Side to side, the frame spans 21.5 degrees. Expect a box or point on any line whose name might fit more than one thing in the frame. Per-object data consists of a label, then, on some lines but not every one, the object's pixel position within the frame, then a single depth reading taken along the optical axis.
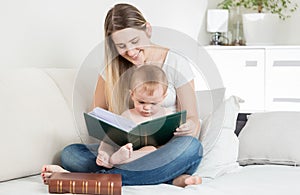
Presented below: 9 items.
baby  2.71
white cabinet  4.72
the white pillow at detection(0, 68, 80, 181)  2.77
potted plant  5.02
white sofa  2.64
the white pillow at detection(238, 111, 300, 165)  3.13
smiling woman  2.69
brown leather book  2.49
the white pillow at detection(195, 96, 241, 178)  2.92
